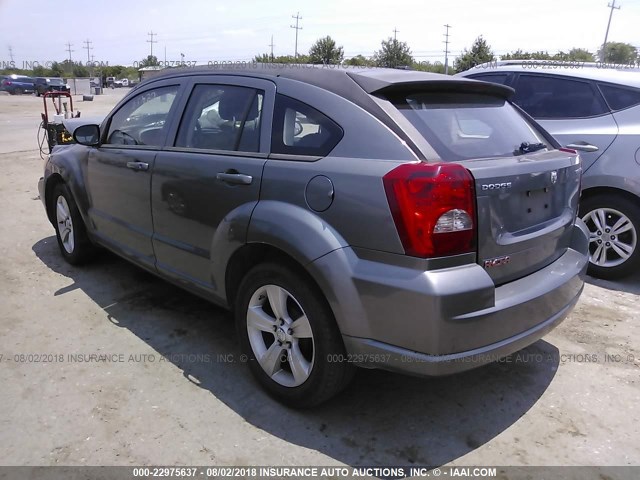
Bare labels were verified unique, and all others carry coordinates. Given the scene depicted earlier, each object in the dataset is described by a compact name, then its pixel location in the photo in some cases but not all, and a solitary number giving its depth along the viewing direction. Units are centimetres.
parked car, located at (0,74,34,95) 4625
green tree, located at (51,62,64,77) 8275
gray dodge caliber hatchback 230
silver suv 466
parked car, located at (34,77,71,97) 4307
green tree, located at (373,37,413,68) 6406
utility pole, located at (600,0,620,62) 5588
